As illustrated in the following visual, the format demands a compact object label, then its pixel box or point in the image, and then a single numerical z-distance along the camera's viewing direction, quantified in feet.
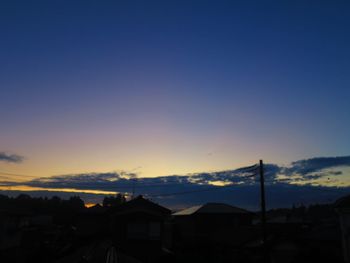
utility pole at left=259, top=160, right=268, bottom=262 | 91.30
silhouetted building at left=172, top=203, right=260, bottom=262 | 142.31
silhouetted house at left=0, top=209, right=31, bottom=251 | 125.08
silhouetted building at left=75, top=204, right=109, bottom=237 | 146.10
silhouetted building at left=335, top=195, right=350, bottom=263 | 84.94
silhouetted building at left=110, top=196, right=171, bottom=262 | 118.73
